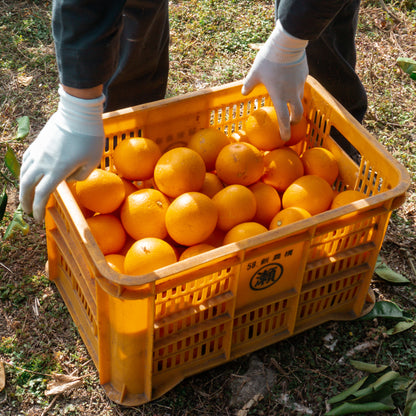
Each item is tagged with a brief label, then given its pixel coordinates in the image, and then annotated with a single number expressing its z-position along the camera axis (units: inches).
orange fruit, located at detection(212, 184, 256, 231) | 66.5
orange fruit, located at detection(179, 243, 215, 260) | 63.9
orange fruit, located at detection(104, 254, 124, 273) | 64.6
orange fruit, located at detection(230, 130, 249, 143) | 78.0
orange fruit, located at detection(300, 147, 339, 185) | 75.5
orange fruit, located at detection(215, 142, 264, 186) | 70.0
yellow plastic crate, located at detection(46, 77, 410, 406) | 58.2
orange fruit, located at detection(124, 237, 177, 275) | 59.6
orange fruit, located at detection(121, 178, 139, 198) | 72.2
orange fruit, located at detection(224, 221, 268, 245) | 63.4
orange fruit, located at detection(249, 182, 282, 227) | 70.6
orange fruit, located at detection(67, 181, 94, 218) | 67.1
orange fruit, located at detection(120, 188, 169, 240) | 66.0
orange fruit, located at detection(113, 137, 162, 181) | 70.6
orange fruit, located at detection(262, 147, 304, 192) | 73.9
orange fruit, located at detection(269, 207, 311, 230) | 65.3
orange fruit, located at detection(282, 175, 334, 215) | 69.0
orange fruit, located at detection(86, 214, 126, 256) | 66.1
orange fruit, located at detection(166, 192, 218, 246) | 62.7
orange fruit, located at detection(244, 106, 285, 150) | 75.4
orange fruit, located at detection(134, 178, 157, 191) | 75.3
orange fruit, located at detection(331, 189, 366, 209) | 68.5
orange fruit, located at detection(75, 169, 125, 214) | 66.2
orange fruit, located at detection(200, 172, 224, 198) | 72.2
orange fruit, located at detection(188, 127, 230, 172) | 74.7
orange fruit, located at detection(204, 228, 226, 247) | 69.0
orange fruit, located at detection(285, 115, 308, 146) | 78.1
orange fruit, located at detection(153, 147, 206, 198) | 67.2
